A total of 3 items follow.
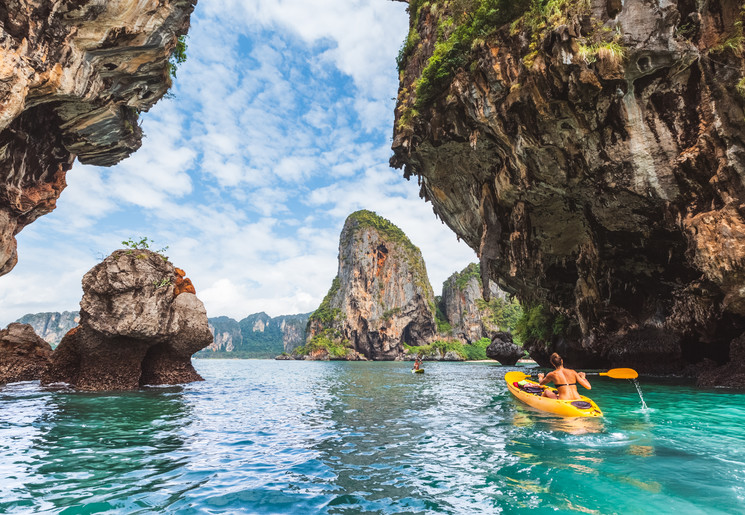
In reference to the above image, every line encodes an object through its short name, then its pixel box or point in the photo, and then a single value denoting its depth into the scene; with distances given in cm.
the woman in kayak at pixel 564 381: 972
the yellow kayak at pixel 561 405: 893
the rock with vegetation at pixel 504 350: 4203
